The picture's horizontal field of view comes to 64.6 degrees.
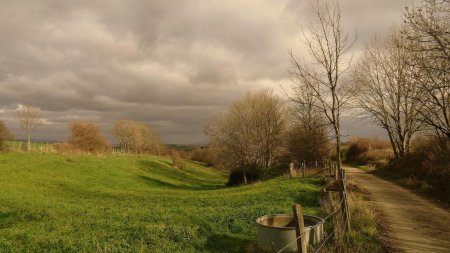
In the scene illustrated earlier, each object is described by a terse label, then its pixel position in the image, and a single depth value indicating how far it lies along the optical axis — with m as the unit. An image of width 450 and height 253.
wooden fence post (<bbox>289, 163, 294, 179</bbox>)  33.81
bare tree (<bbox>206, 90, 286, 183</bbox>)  53.12
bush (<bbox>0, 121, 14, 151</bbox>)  54.39
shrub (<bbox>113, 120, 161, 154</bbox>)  137.25
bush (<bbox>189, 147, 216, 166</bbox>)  122.35
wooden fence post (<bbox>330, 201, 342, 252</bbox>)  10.89
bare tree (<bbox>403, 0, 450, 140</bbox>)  17.33
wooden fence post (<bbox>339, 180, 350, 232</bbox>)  12.77
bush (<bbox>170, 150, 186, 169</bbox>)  86.71
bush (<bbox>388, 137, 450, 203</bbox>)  21.58
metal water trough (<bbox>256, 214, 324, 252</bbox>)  11.15
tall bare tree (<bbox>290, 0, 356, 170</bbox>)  22.89
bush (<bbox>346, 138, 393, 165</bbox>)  51.03
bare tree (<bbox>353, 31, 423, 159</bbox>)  36.97
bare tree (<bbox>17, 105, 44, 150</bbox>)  85.97
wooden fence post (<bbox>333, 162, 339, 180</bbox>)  26.83
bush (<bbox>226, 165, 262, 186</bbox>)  50.22
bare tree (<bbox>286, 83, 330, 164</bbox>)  41.44
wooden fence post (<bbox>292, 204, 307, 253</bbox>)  7.57
